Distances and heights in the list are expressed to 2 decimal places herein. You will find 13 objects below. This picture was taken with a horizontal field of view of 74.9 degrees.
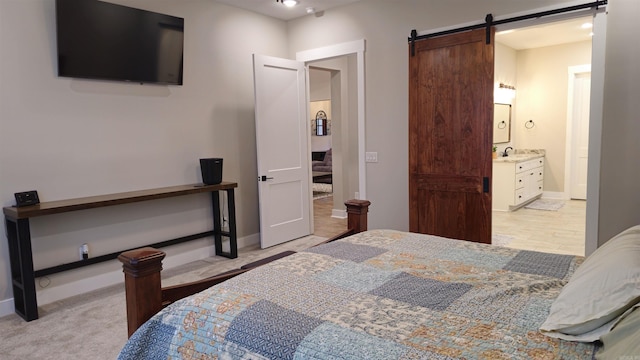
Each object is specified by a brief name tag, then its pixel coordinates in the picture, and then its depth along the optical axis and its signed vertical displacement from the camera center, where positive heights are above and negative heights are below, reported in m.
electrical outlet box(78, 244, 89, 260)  3.53 -0.89
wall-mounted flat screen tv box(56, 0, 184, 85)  3.28 +0.87
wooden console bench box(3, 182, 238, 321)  2.96 -0.63
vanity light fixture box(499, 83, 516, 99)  7.23 +0.81
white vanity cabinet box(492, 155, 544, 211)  6.48 -0.74
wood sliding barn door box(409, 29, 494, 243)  3.73 +0.01
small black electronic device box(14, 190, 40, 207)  3.08 -0.38
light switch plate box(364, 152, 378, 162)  4.53 -0.20
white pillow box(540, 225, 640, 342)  1.13 -0.47
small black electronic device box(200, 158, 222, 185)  4.21 -0.28
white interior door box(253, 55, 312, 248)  4.66 -0.10
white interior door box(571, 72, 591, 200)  7.34 +0.00
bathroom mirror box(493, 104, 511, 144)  7.23 +0.20
